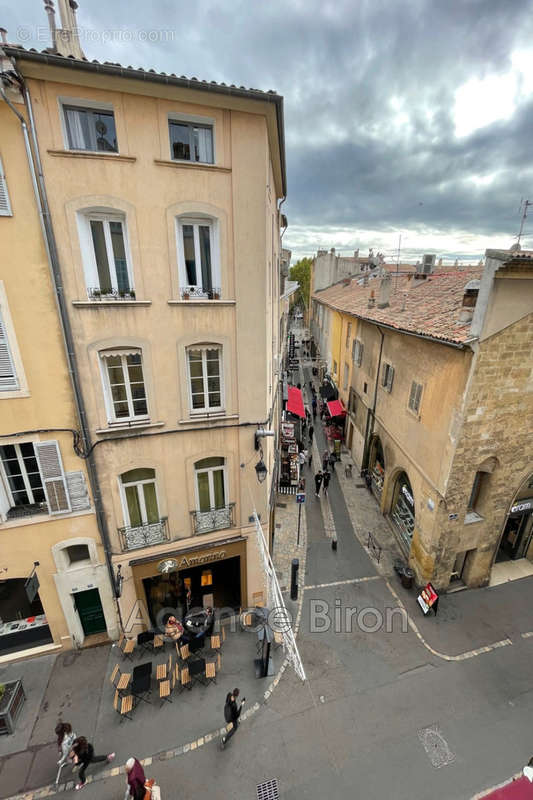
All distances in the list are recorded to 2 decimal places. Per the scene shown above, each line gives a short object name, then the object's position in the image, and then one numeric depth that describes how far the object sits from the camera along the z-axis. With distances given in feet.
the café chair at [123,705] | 28.35
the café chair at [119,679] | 29.04
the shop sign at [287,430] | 70.75
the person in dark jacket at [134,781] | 21.91
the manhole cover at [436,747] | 26.37
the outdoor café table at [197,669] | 31.15
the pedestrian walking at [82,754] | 23.91
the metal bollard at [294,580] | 40.79
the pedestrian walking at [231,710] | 26.37
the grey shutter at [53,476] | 27.08
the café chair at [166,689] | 29.35
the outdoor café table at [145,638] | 34.21
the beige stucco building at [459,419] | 32.29
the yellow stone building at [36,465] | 22.52
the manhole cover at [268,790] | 24.16
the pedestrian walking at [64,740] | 24.40
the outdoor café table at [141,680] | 29.35
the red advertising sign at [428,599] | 38.34
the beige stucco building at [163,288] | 22.50
